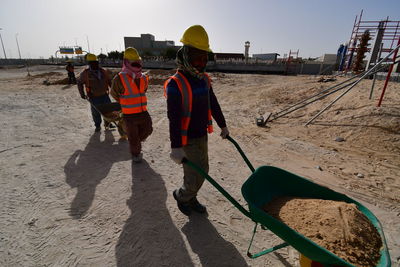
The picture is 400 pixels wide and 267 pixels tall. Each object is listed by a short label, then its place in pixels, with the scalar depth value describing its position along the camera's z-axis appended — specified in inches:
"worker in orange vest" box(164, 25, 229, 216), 78.0
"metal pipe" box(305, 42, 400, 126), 192.6
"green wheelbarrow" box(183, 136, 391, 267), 49.4
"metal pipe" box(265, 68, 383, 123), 256.1
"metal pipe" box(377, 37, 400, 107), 212.0
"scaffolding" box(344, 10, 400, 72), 424.5
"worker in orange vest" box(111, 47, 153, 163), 140.8
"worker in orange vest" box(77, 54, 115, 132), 193.0
